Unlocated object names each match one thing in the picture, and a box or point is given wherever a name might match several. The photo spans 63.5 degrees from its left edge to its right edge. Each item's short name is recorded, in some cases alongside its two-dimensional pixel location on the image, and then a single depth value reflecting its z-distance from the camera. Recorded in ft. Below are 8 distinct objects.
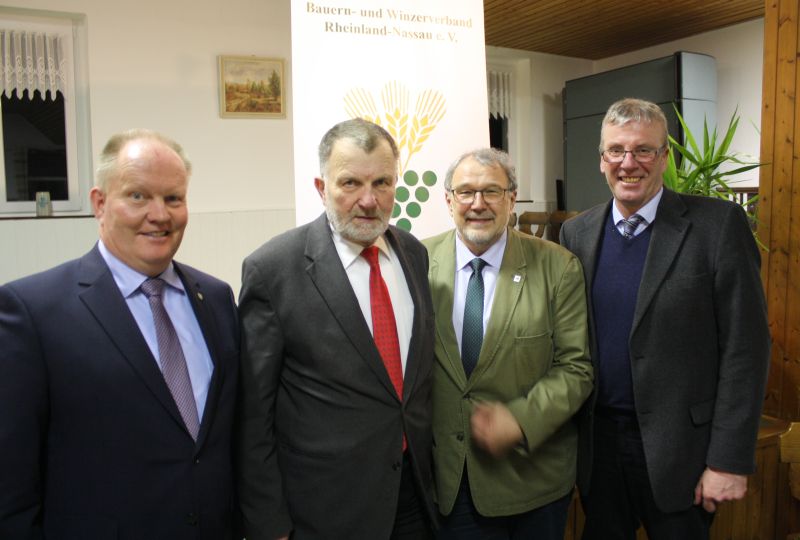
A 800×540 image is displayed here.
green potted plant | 11.16
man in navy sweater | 6.18
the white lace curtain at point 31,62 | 15.34
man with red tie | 5.15
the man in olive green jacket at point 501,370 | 5.94
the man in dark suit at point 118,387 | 4.09
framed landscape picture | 17.12
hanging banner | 8.71
